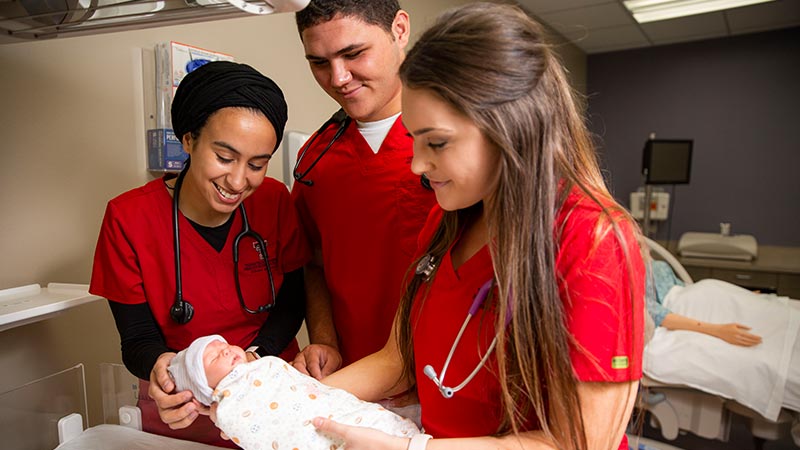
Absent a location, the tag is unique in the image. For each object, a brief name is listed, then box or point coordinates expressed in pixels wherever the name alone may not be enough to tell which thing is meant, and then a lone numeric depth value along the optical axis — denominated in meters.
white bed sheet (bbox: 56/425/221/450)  1.13
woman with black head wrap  1.08
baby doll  0.92
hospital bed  2.31
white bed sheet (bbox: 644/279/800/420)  2.21
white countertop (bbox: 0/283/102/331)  1.08
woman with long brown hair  0.75
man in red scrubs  1.24
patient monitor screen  4.43
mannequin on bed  2.44
